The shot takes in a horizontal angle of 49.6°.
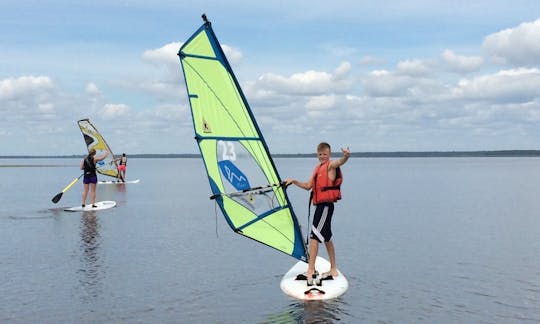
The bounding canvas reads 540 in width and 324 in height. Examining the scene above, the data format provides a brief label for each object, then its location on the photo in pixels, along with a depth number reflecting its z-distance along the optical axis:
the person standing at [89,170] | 19.27
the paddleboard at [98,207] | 20.51
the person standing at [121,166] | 37.53
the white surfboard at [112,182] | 39.62
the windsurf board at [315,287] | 8.21
